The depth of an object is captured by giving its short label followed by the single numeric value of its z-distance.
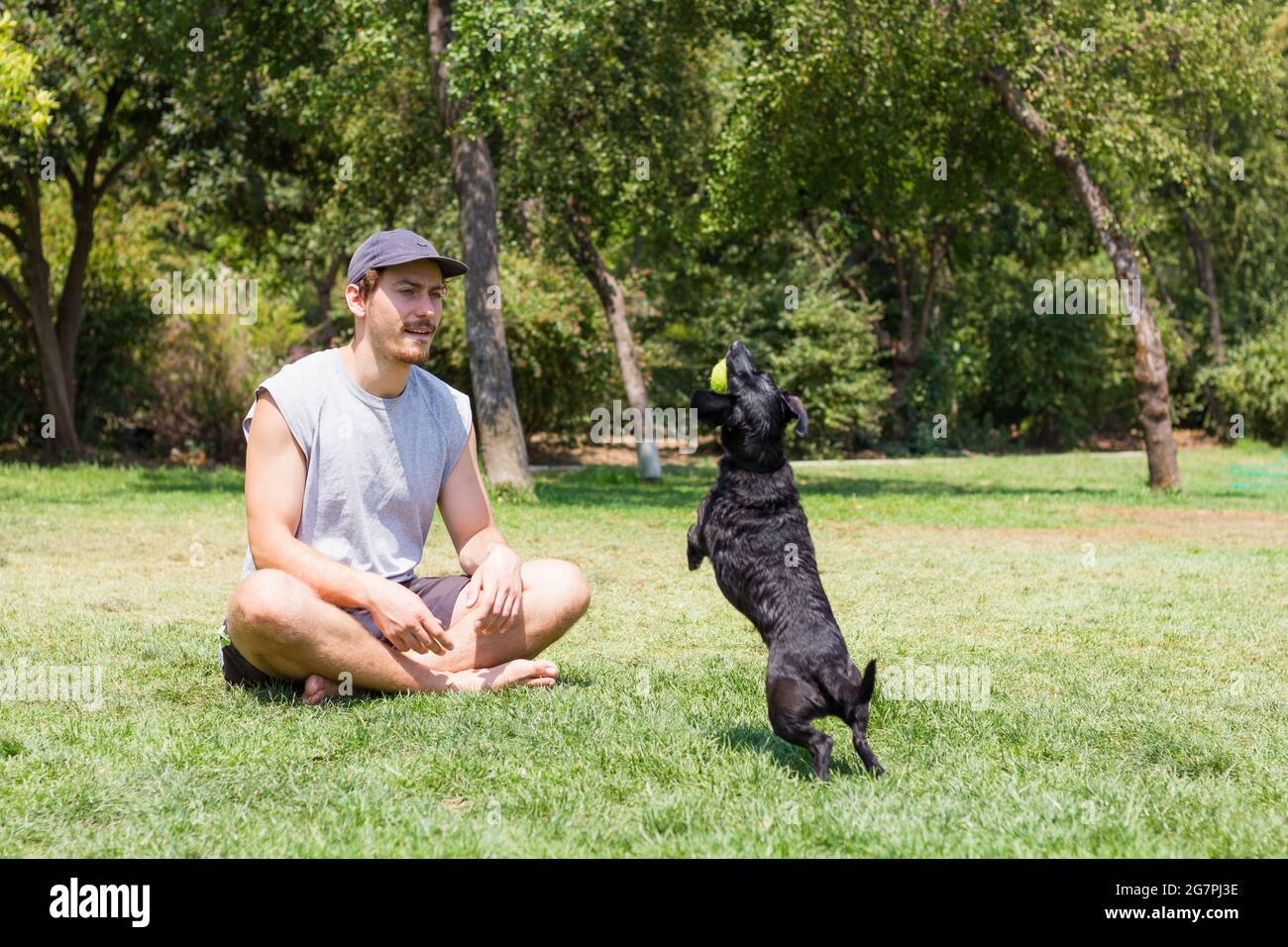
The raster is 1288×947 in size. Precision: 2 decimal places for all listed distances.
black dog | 4.19
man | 4.92
